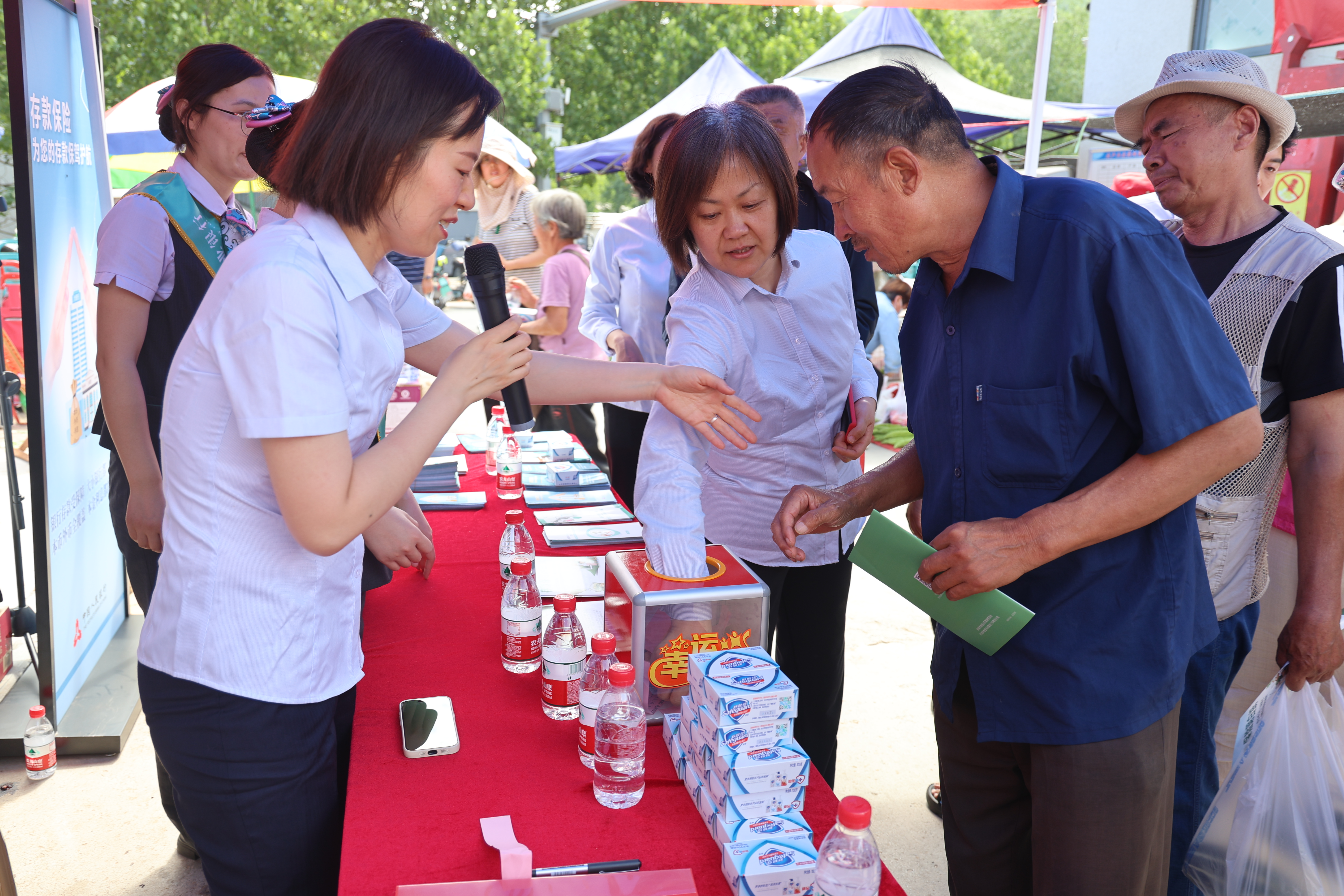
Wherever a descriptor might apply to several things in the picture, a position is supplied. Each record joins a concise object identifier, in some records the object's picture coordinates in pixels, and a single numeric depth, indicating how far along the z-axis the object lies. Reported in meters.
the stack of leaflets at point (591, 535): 2.45
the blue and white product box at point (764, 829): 1.15
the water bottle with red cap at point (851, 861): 0.98
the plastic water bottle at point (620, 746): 1.29
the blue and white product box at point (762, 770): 1.19
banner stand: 2.74
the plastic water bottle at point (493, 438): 3.22
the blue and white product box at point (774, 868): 1.10
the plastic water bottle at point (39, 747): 2.82
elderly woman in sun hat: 5.16
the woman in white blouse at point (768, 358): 1.92
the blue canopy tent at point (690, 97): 7.86
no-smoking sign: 3.65
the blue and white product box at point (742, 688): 1.21
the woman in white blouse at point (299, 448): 1.11
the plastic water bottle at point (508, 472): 2.97
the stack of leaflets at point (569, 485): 2.99
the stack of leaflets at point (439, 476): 3.00
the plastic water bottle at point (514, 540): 2.13
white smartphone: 1.43
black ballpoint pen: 1.15
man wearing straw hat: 1.83
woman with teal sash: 2.01
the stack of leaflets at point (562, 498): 2.83
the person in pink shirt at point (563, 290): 4.82
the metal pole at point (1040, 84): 4.01
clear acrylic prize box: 1.43
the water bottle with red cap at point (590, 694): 1.38
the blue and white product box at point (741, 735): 1.21
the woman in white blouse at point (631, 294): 3.38
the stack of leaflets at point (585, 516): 2.63
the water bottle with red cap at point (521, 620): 1.69
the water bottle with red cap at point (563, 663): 1.53
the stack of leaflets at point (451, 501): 2.79
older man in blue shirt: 1.26
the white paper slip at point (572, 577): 2.08
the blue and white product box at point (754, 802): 1.19
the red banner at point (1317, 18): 2.89
